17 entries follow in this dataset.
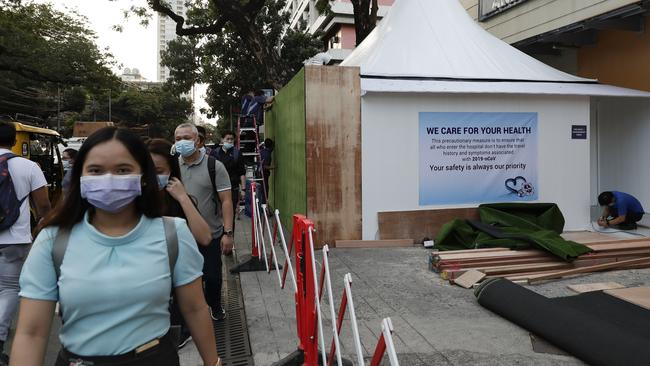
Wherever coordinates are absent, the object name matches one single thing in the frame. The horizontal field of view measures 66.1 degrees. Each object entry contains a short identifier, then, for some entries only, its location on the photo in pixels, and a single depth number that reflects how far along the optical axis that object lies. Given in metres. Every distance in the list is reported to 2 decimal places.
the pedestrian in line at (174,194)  3.22
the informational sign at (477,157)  8.23
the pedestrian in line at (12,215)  3.88
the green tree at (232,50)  13.38
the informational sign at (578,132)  8.84
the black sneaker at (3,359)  3.67
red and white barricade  3.19
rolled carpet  3.48
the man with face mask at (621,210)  8.77
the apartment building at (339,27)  38.21
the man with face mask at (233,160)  9.02
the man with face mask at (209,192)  4.43
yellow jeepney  9.66
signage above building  12.25
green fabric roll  6.28
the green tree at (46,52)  21.65
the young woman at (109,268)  1.70
